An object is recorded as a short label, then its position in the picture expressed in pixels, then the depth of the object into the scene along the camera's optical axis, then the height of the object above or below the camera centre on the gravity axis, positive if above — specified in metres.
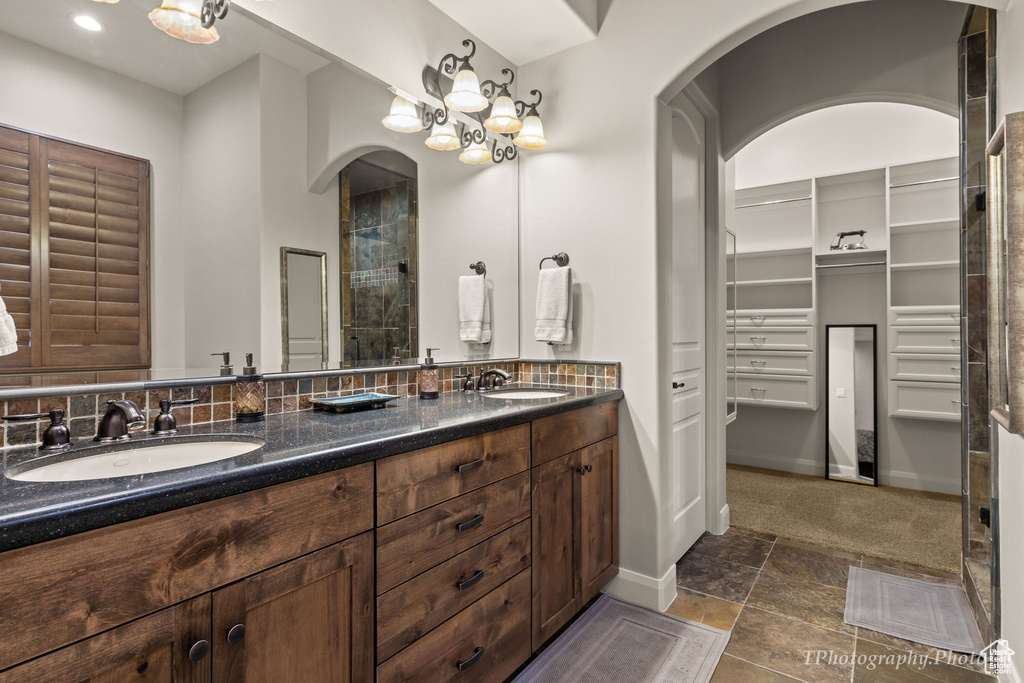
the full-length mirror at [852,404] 3.79 -0.50
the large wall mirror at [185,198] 1.19 +0.42
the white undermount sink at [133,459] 1.01 -0.25
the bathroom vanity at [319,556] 0.75 -0.42
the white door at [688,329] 2.49 +0.05
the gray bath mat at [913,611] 1.95 -1.13
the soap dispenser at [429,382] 2.03 -0.16
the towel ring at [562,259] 2.44 +0.39
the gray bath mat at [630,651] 1.75 -1.14
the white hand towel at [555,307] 2.37 +0.16
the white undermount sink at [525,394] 2.22 -0.24
